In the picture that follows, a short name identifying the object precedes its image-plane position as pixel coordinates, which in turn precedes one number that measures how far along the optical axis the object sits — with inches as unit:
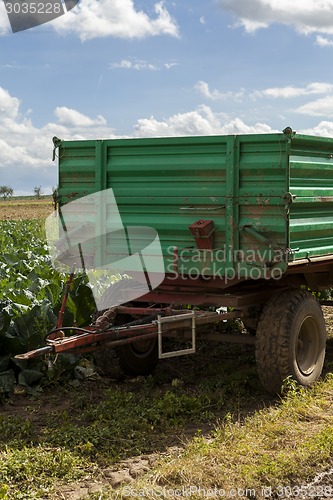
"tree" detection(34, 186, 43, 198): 4681.6
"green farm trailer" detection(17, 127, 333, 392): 245.1
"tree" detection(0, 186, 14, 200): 4835.1
